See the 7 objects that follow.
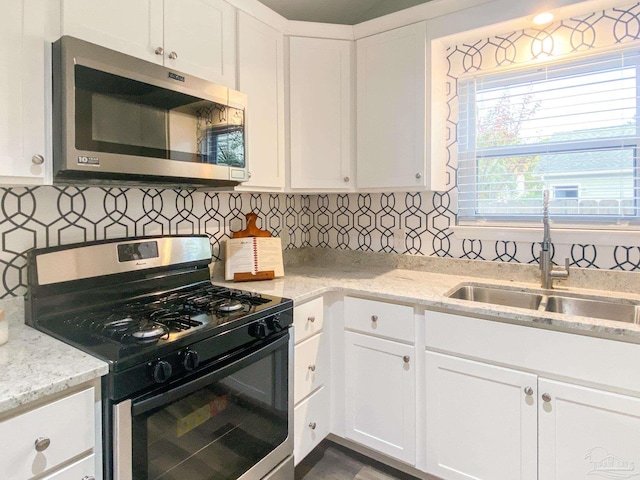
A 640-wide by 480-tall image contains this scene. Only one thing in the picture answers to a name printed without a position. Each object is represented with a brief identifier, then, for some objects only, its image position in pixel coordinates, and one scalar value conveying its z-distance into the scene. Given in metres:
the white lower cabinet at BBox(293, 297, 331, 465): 1.79
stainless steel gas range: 1.09
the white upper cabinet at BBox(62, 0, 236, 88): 1.29
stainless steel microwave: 1.19
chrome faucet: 1.83
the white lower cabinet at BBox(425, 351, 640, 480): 1.34
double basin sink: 1.67
